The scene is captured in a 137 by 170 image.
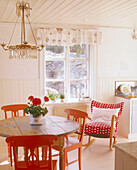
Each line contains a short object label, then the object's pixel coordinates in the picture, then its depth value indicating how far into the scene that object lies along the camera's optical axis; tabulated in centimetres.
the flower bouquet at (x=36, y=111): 320
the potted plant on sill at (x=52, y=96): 517
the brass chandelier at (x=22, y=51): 296
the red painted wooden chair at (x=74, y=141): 327
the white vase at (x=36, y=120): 327
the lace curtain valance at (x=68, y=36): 494
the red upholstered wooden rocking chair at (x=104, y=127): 436
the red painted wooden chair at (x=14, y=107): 405
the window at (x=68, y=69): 529
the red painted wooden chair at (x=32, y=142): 232
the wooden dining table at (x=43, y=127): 292
